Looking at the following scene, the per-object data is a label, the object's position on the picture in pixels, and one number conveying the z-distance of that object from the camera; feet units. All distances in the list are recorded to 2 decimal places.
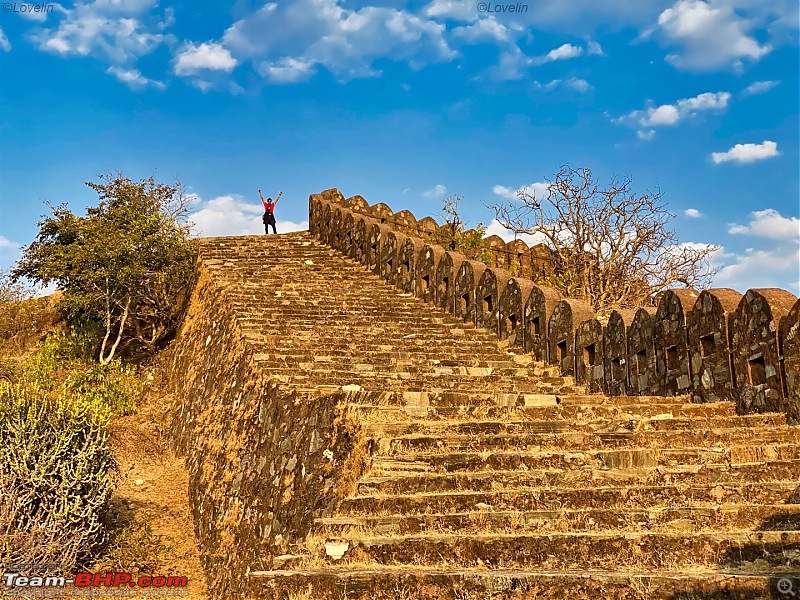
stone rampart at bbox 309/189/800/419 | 24.54
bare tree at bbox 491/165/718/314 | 58.75
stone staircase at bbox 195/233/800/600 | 15.97
